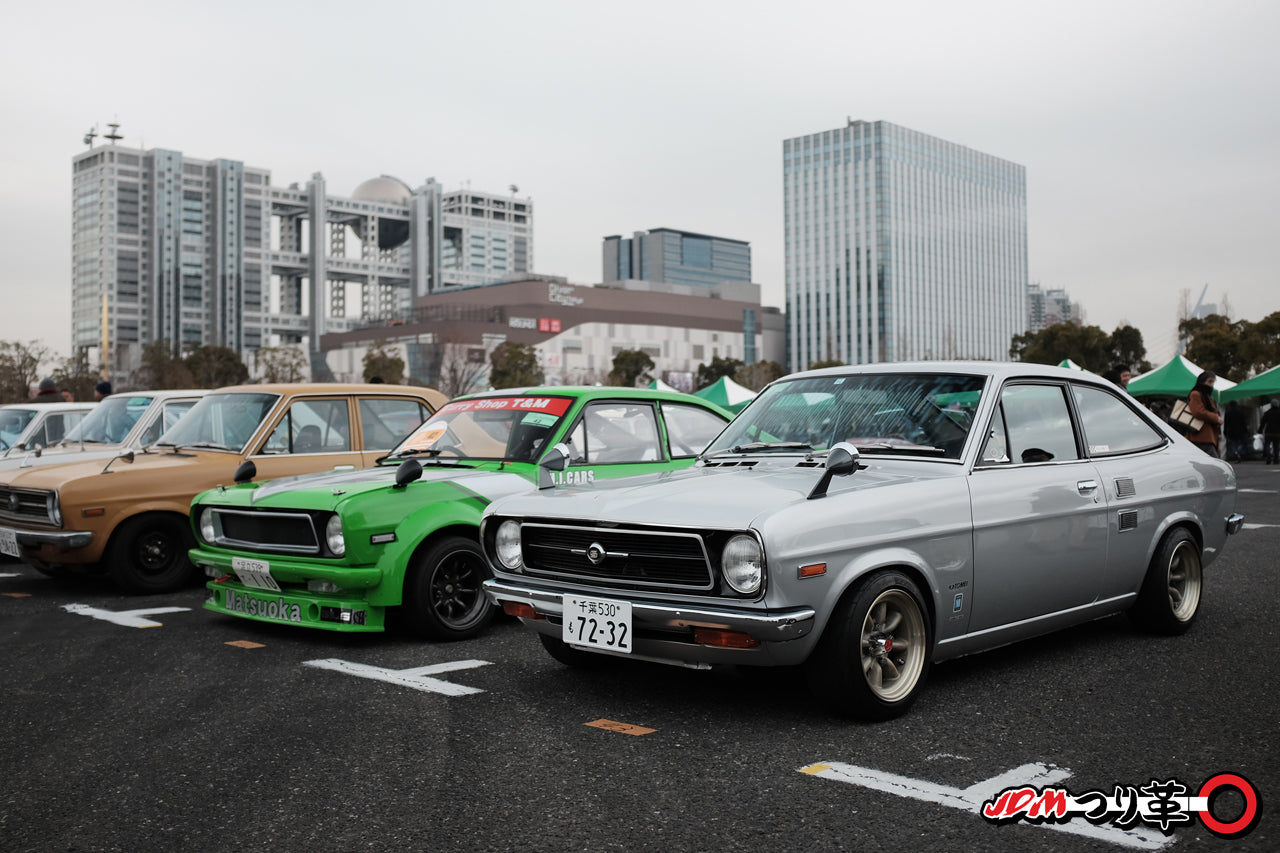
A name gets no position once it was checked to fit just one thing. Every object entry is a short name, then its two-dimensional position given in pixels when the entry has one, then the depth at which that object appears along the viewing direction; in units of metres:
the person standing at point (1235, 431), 29.30
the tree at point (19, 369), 44.25
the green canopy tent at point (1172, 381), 27.73
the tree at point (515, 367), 86.44
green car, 6.05
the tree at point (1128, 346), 54.03
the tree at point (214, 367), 82.69
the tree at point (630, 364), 100.06
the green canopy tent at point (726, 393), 31.25
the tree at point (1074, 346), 54.31
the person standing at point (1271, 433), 26.98
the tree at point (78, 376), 51.66
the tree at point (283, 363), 76.38
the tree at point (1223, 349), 45.28
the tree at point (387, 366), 85.06
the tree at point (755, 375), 103.88
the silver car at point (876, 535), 4.12
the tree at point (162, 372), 66.56
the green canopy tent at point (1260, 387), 26.75
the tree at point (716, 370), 109.25
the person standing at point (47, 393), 14.84
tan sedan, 8.27
